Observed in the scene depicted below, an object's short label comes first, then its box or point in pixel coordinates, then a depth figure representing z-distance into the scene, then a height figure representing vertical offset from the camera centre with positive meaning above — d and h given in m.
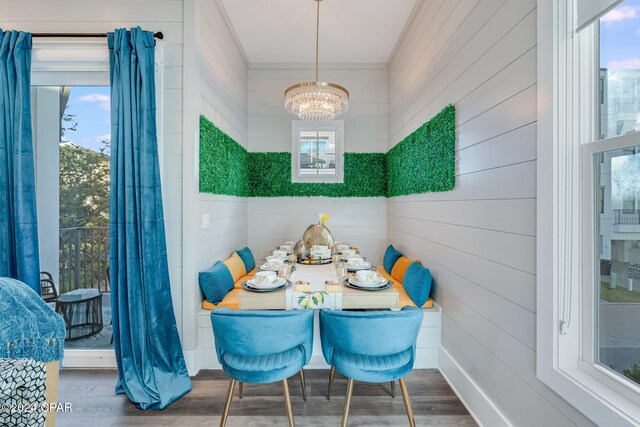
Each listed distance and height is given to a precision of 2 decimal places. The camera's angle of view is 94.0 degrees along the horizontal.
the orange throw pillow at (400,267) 2.96 -0.58
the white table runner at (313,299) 1.80 -0.54
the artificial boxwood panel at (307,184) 4.14 +0.44
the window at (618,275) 1.05 -0.24
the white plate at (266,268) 2.35 -0.46
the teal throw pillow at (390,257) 3.42 -0.55
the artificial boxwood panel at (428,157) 2.17 +0.47
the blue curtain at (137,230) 2.09 -0.14
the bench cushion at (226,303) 2.40 -0.75
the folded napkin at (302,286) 1.86 -0.49
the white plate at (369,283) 1.93 -0.48
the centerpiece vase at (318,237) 2.96 -0.26
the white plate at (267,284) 1.92 -0.48
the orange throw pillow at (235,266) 2.93 -0.56
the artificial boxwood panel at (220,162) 2.52 +0.49
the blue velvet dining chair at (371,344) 1.53 -0.70
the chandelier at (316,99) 2.79 +1.08
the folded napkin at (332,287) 1.83 -0.49
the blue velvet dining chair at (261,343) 1.53 -0.70
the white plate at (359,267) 2.35 -0.45
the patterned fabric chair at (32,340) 1.28 -0.62
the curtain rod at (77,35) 2.23 +1.32
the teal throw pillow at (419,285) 2.36 -0.61
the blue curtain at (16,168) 2.15 +0.32
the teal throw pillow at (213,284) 2.39 -0.60
